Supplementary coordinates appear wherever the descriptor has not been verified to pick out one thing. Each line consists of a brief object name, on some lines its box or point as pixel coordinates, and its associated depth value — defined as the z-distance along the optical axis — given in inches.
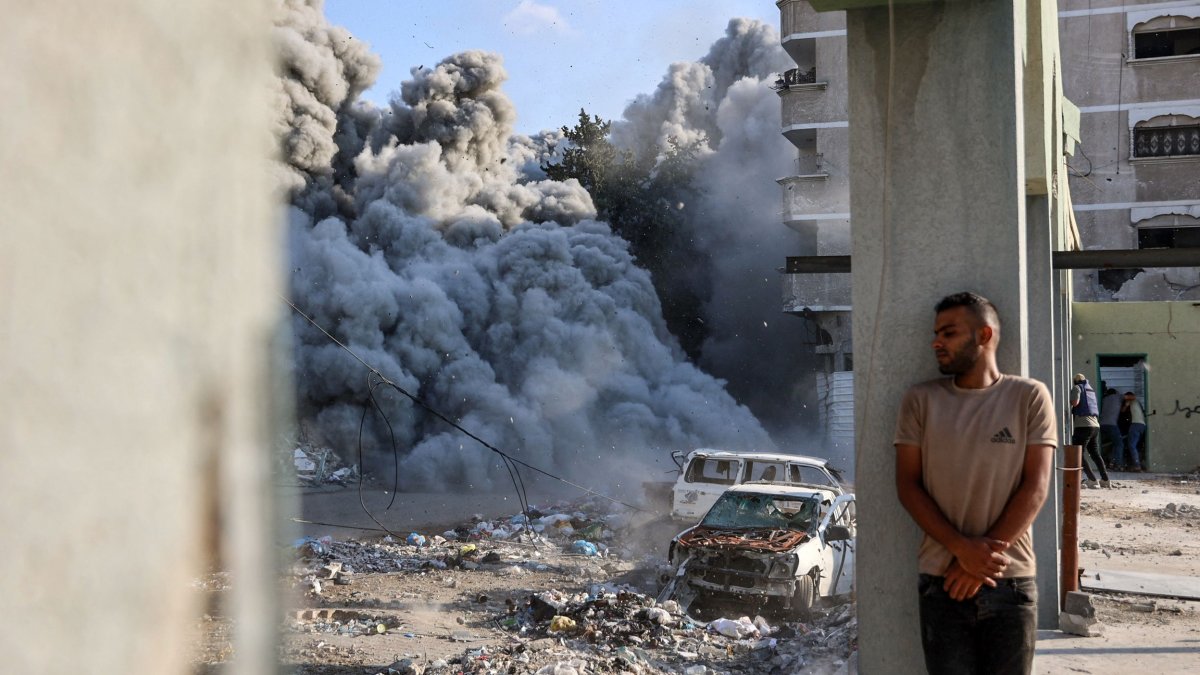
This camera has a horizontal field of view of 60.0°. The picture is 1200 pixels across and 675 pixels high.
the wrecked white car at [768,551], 368.5
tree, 1395.2
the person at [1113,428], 769.3
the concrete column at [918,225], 145.8
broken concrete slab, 302.4
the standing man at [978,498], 123.6
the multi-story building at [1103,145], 976.3
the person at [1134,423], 749.9
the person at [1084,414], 580.1
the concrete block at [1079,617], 235.9
